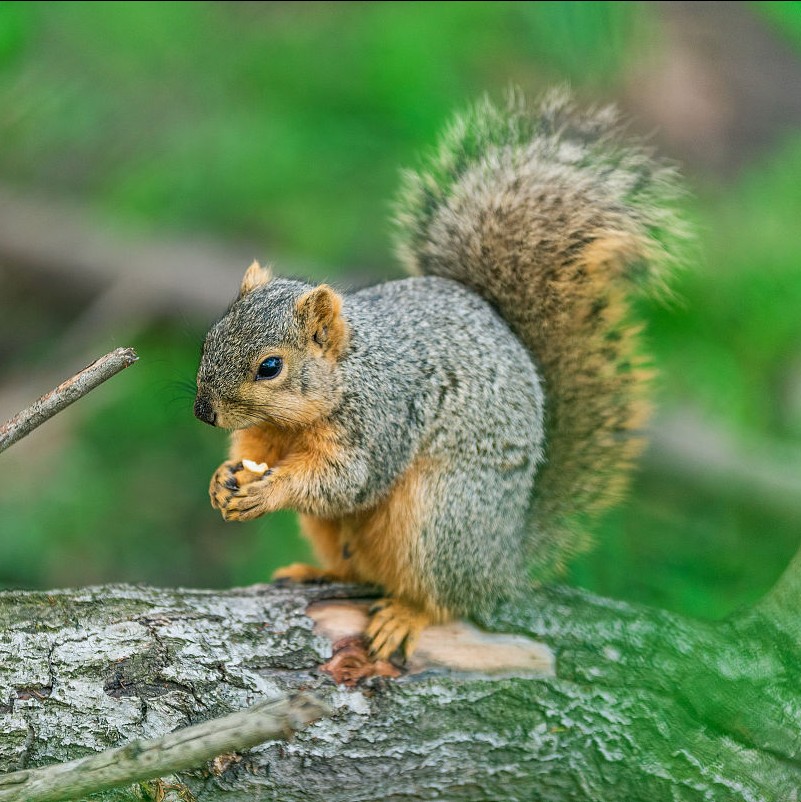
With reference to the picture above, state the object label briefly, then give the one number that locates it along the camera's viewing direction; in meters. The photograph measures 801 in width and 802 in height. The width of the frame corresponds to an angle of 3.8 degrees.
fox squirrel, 5.25
